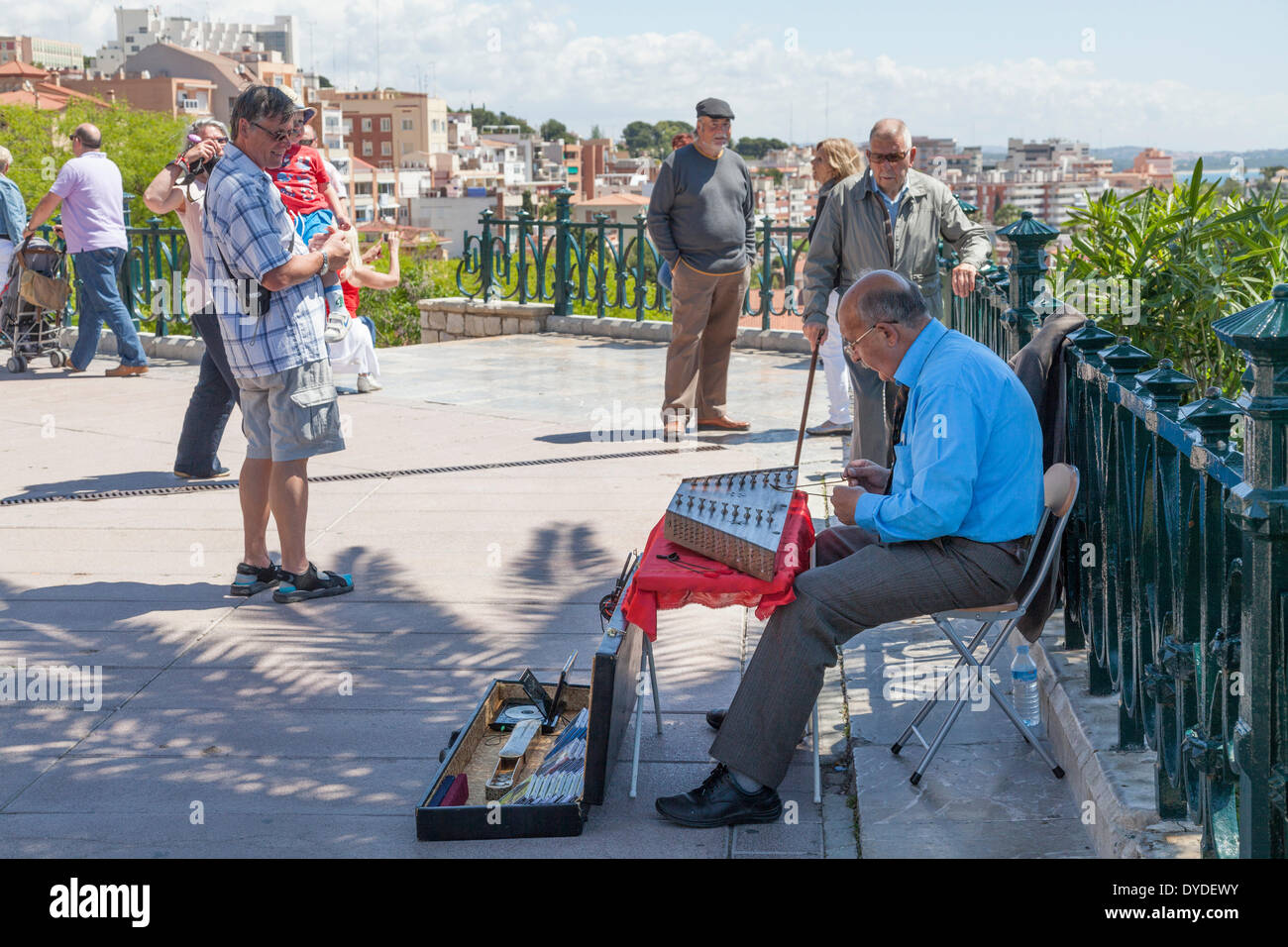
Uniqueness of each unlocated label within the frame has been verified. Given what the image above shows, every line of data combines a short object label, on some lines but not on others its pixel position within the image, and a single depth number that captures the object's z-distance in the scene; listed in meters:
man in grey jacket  6.62
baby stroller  12.19
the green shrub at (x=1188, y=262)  6.30
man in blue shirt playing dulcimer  3.70
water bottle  4.18
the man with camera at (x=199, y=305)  6.84
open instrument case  3.65
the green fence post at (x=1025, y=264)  5.01
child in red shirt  7.64
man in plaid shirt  5.28
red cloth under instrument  3.70
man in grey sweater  8.75
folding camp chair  3.76
